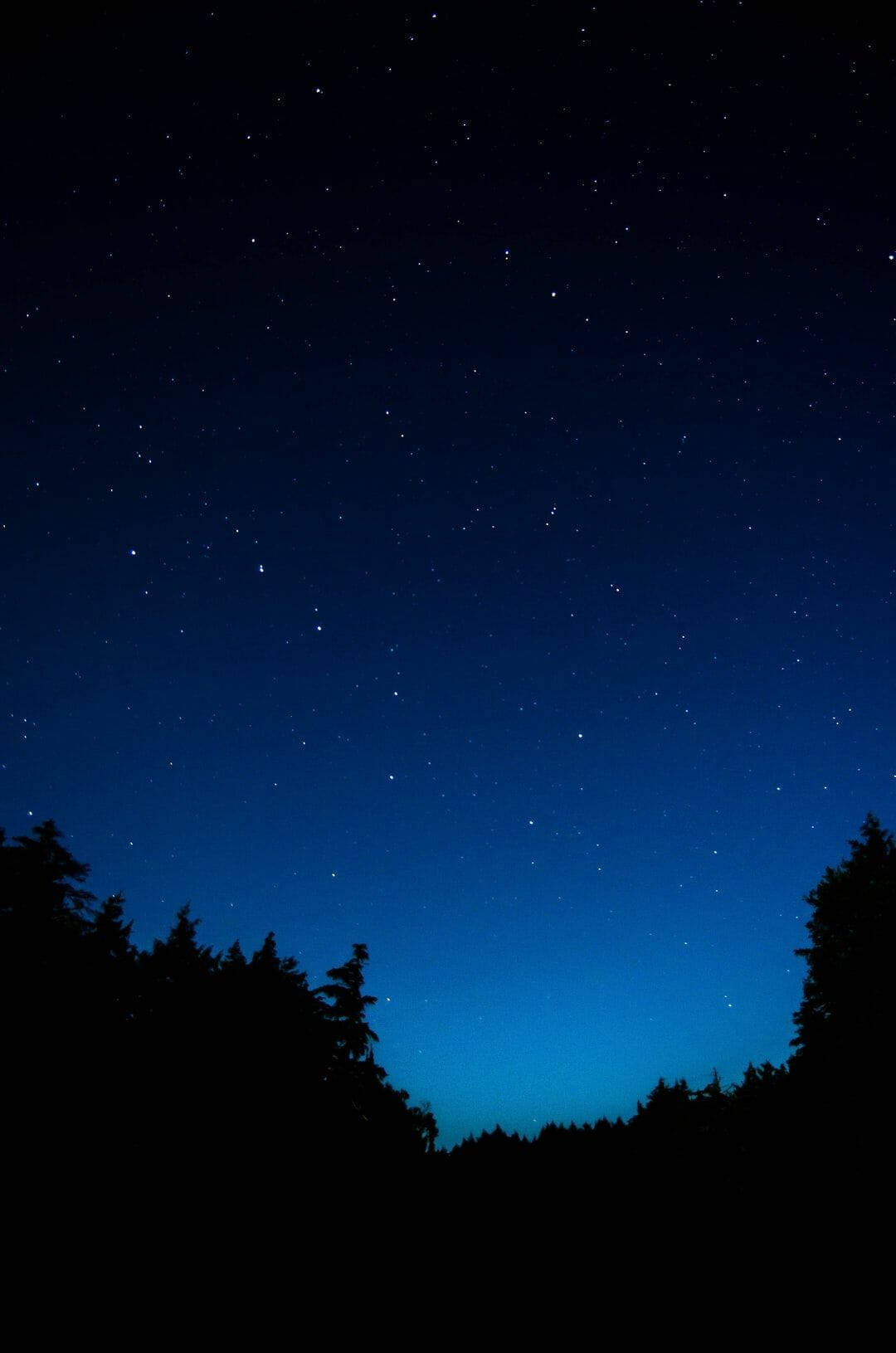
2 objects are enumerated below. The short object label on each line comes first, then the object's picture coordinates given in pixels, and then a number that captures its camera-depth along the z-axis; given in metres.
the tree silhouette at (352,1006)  26.28
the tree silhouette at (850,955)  17.78
